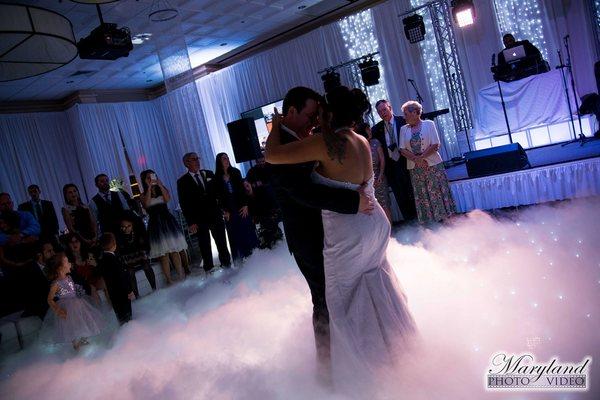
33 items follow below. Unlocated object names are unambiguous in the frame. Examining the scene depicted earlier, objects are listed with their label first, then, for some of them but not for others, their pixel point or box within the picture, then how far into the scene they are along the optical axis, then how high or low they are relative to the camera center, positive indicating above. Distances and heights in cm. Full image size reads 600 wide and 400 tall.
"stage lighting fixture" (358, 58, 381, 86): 809 +119
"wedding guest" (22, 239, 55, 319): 479 -67
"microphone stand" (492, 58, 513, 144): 695 +18
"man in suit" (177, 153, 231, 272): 536 -26
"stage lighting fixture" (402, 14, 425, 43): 766 +166
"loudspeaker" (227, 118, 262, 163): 885 +63
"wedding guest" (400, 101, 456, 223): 473 -40
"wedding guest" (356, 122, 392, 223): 503 -37
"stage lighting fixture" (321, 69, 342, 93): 839 +127
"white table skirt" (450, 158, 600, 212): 489 -92
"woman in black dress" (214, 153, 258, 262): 551 -39
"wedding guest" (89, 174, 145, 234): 566 -4
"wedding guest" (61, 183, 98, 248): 551 -6
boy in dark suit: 439 -72
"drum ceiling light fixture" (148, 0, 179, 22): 607 +234
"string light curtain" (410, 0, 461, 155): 816 +77
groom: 195 -21
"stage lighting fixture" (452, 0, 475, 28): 709 +159
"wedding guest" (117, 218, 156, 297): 558 -61
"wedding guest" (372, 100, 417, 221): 523 -29
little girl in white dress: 393 -84
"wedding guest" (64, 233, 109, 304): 484 -56
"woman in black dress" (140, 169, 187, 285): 562 -35
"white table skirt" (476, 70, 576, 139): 687 +0
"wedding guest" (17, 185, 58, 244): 652 +13
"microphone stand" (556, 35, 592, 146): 615 -29
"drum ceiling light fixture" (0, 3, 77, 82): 397 +171
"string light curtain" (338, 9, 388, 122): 884 +197
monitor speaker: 533 -57
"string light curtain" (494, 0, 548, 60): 736 +133
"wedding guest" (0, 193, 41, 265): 494 -8
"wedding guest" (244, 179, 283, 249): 614 -61
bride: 199 -57
